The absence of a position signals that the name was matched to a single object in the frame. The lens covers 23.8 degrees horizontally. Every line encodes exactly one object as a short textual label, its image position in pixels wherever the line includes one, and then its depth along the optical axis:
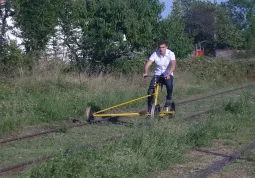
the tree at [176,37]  35.38
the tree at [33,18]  25.62
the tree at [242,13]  86.64
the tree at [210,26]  62.62
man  14.62
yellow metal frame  14.31
